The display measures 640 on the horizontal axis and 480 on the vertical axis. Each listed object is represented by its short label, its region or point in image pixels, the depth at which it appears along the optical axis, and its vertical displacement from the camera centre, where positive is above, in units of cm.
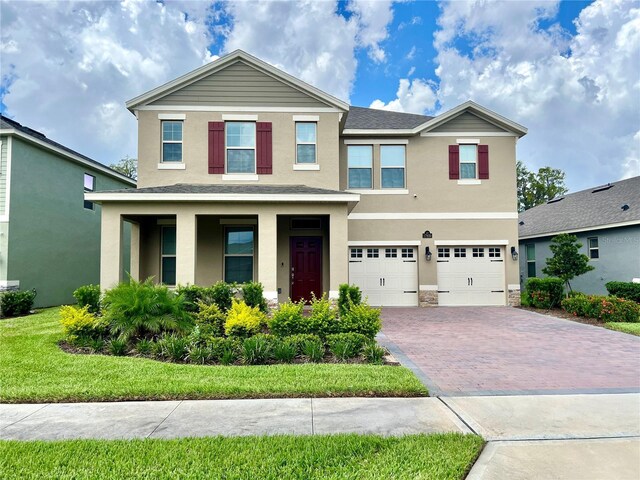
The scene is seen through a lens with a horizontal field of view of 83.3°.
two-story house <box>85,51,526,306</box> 996 +194
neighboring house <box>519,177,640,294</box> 1386 +88
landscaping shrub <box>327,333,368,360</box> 613 -159
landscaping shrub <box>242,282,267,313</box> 901 -106
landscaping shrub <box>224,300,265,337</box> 674 -131
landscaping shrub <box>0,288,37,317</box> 1124 -151
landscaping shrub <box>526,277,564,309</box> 1277 -148
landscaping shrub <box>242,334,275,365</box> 594 -162
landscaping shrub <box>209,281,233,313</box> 867 -101
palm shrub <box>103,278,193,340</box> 698 -116
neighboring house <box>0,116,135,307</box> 1230 +151
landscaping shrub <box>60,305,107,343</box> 690 -136
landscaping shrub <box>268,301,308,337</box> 680 -132
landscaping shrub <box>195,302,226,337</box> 698 -137
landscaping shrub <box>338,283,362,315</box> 905 -104
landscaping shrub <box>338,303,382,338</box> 680 -132
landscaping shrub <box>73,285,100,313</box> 865 -106
